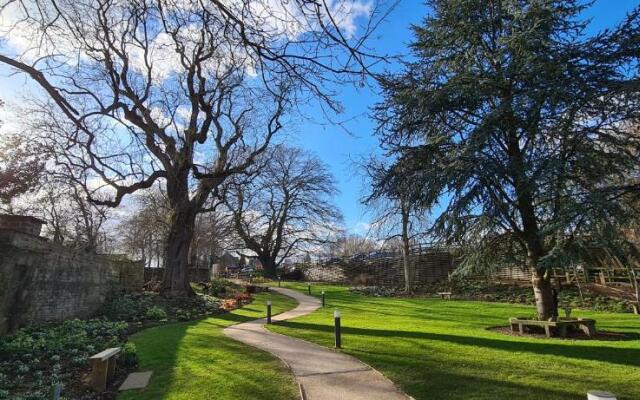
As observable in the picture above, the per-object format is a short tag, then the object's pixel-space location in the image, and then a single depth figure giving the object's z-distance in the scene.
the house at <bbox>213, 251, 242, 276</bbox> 49.53
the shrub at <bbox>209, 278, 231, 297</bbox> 22.78
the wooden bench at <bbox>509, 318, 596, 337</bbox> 9.96
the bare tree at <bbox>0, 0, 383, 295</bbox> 4.34
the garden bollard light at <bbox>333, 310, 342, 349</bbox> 8.70
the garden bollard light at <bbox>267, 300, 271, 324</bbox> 13.21
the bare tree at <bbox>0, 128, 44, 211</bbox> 15.48
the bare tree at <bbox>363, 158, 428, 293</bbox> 11.27
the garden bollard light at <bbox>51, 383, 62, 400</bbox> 4.98
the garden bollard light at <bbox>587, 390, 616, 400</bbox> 2.75
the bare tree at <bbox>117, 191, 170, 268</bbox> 32.04
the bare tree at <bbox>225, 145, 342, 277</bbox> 43.41
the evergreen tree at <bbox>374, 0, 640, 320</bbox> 9.04
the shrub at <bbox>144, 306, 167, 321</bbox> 14.60
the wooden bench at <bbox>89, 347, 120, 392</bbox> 6.43
